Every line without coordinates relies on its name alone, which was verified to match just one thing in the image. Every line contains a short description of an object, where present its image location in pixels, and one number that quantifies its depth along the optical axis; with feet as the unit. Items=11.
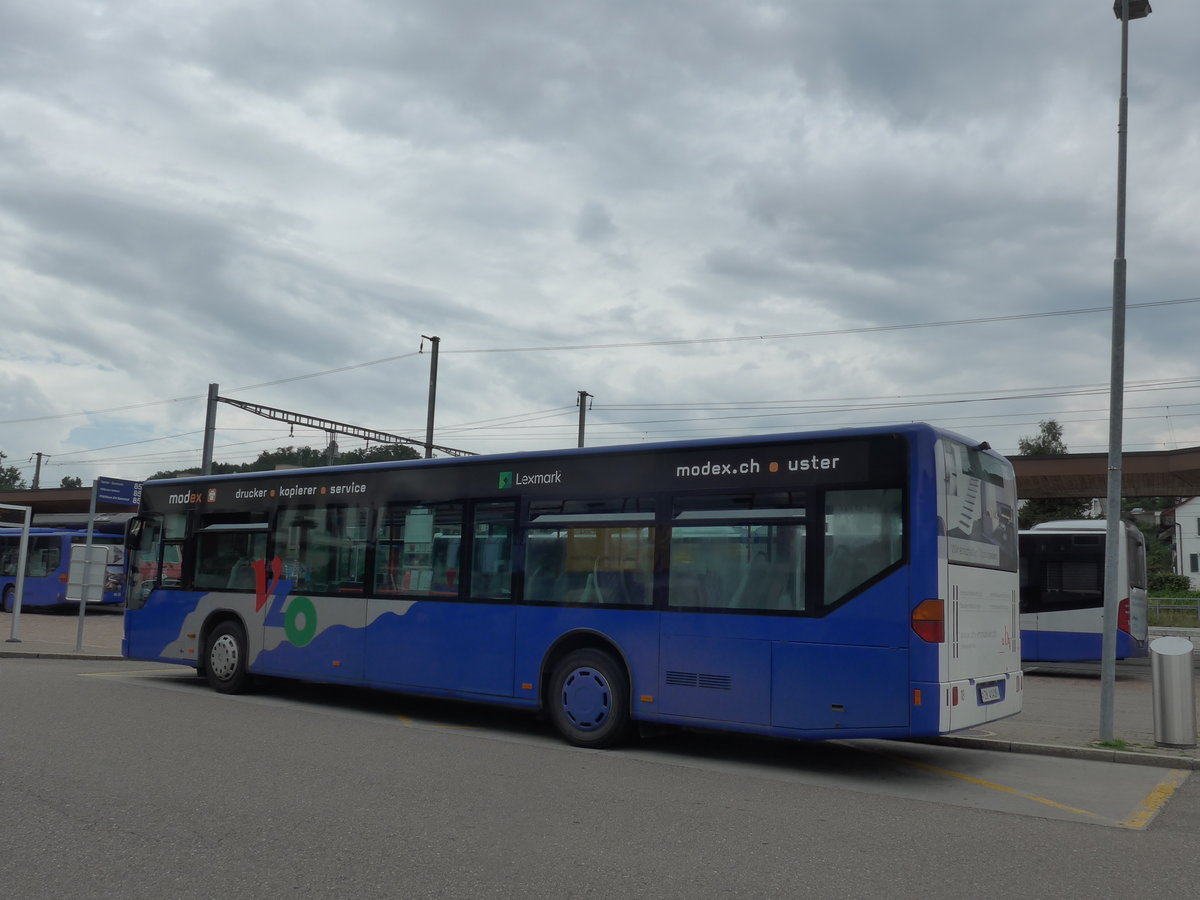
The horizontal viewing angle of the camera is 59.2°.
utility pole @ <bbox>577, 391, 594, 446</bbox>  148.12
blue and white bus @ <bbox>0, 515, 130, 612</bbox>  109.40
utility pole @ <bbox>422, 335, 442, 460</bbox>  108.88
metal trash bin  33.76
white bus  65.21
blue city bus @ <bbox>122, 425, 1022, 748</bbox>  27.71
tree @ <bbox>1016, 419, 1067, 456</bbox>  229.25
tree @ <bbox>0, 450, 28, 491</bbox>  413.80
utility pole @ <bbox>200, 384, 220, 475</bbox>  101.35
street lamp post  35.50
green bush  151.89
